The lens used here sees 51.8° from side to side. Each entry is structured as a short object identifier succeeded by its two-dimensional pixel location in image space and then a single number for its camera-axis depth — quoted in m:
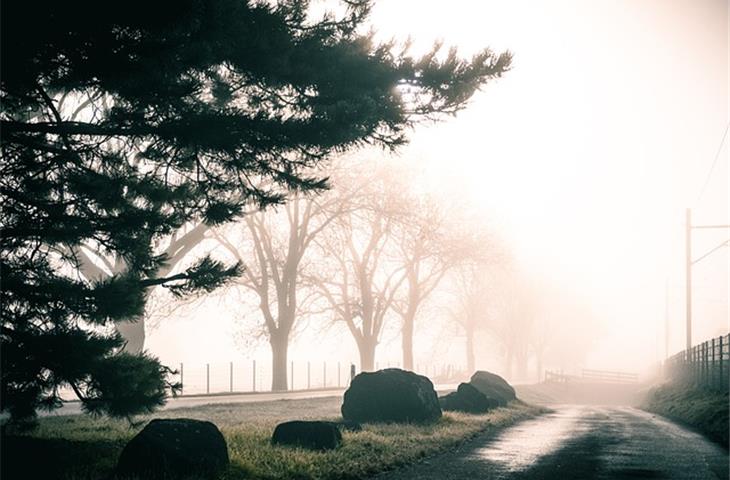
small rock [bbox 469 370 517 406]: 32.11
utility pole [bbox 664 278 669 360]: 76.19
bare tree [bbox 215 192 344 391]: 39.25
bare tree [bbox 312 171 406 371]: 42.59
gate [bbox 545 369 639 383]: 72.56
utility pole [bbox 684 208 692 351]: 47.50
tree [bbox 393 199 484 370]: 44.64
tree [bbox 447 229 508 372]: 68.19
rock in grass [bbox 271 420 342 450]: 14.05
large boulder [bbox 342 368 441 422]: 20.05
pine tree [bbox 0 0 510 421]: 10.45
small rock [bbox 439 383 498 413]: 26.09
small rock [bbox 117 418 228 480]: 10.37
